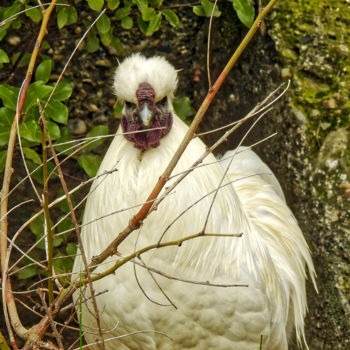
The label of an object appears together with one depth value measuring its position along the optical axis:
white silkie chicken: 6.05
